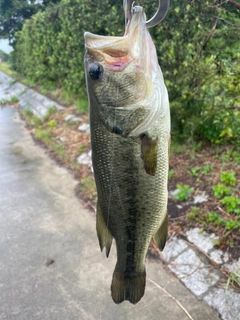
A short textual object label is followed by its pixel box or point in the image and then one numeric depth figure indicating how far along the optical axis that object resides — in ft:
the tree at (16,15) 27.07
